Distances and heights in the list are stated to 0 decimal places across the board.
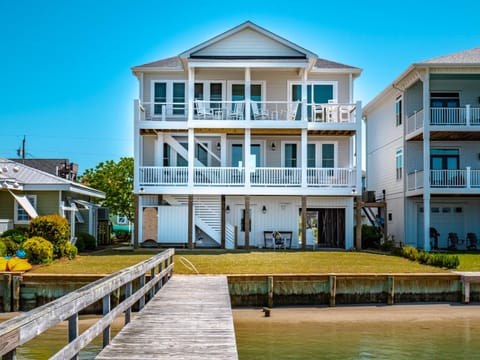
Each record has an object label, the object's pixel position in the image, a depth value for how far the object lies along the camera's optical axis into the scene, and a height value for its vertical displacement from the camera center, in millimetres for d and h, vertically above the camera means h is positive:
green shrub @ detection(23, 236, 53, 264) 18219 -1427
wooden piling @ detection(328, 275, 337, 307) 16312 -2249
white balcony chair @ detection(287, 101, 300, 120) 25609 +4586
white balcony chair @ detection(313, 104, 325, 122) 26117 +4563
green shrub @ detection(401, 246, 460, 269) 18516 -1638
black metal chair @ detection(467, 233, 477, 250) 26812 -1377
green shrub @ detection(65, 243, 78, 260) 20270 -1606
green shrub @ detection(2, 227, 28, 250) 20214 -1038
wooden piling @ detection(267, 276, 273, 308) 16109 -2300
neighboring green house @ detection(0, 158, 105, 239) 23500 +473
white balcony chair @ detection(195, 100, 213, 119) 25500 +4478
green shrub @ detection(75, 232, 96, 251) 24953 -1565
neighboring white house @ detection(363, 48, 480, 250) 25609 +3072
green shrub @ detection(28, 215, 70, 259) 19812 -846
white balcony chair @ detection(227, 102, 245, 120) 25750 +4406
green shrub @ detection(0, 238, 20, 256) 19438 -1369
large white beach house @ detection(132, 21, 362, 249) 25000 +3189
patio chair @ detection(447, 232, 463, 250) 26859 -1372
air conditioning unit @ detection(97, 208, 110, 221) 32688 -382
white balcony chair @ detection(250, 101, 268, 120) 25859 +4394
